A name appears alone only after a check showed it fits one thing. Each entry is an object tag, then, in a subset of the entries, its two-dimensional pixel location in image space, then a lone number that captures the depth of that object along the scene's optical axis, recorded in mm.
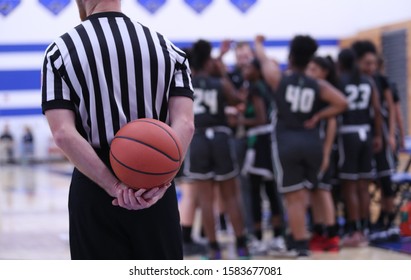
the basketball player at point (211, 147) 8256
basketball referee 3372
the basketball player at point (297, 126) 7950
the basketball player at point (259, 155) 9046
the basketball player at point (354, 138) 9193
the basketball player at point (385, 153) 9682
